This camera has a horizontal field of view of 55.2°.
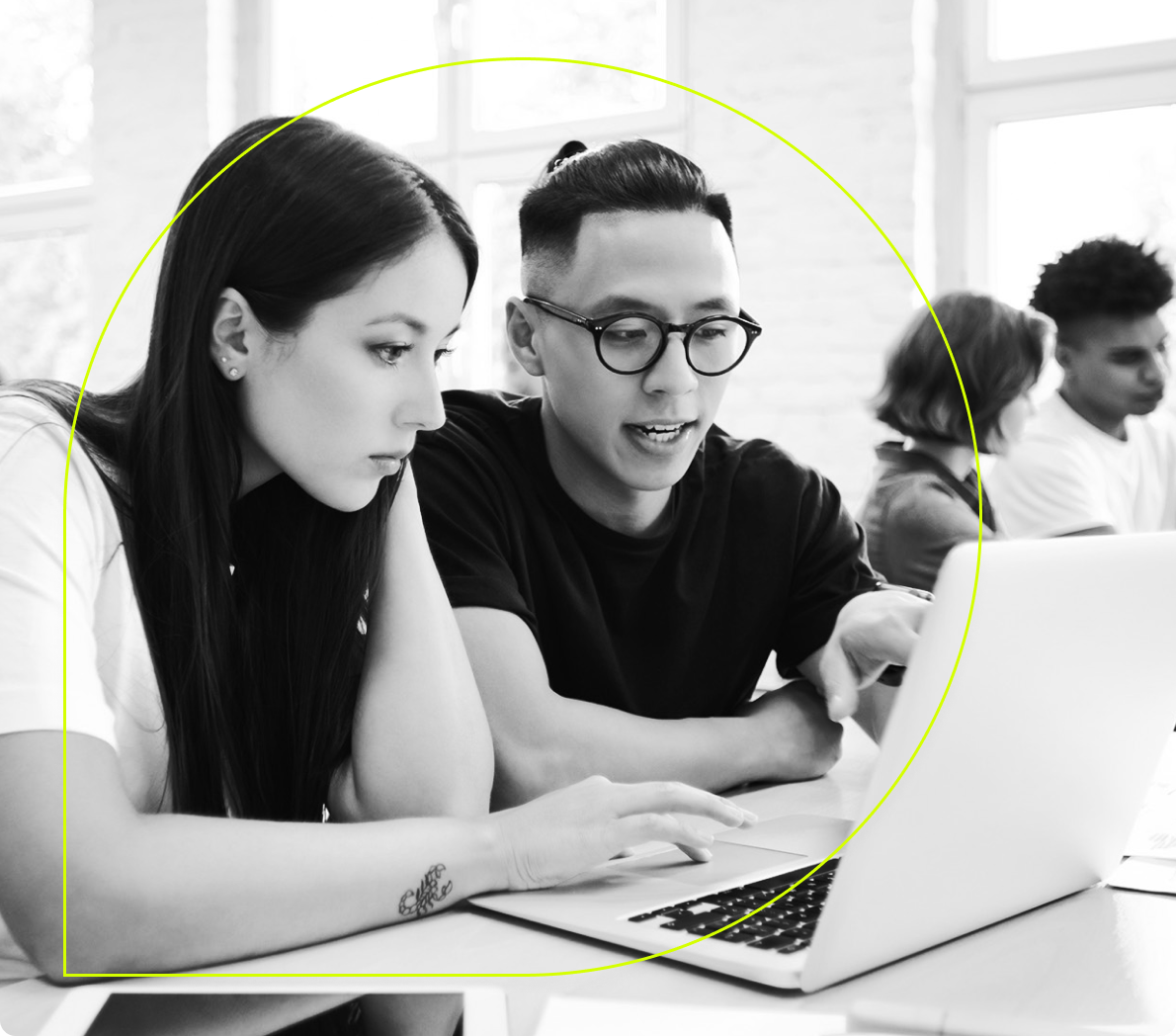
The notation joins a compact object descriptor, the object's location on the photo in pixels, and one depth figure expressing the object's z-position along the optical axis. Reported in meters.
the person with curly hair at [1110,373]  1.31
